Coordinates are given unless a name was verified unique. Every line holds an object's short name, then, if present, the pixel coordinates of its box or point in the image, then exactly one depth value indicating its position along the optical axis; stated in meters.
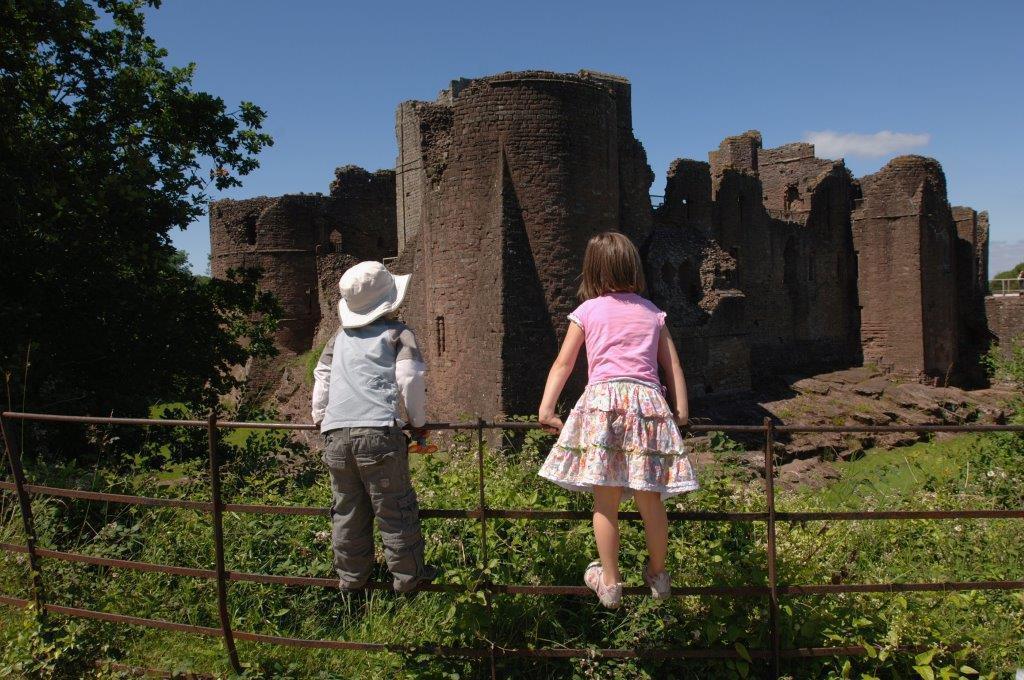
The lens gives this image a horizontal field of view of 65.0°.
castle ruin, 14.54
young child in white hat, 3.79
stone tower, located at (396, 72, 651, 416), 14.46
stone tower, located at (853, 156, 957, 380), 25.39
